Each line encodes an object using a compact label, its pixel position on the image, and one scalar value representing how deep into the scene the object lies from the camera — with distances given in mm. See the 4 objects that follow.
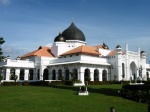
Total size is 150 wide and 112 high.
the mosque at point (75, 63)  46000
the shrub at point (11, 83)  38662
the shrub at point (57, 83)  40156
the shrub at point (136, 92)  17155
